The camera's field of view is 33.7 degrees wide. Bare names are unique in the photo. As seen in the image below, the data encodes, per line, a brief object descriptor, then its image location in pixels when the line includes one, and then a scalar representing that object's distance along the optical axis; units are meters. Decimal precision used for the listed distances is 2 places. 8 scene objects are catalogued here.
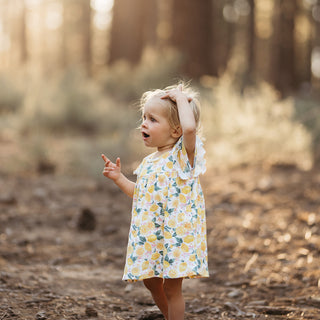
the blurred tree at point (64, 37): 35.75
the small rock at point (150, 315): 2.88
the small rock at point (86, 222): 4.84
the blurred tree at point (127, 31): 15.68
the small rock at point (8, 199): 5.51
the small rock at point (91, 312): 2.85
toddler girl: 2.46
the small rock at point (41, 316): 2.74
